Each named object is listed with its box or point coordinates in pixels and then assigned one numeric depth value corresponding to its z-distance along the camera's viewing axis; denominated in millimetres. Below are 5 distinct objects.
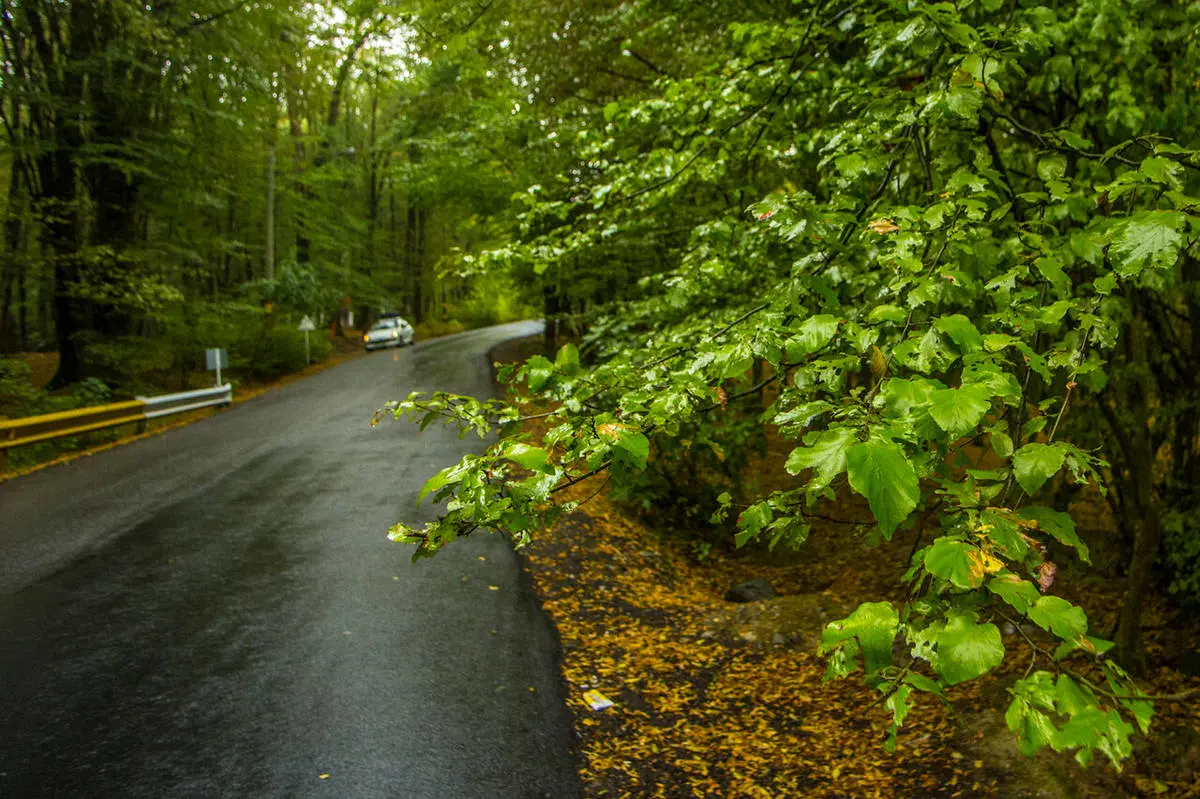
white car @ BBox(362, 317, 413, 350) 34688
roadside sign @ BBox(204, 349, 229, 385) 16989
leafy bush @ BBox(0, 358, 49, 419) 13055
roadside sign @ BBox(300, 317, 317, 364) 24875
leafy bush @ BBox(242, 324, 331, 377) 21844
